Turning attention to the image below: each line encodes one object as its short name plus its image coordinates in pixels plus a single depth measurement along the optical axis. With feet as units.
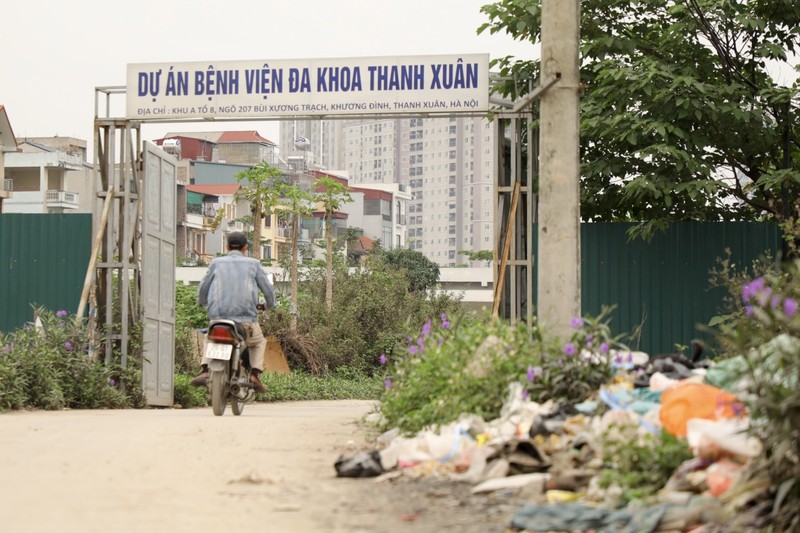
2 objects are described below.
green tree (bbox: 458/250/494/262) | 441.15
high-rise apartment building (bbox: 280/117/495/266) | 621.72
